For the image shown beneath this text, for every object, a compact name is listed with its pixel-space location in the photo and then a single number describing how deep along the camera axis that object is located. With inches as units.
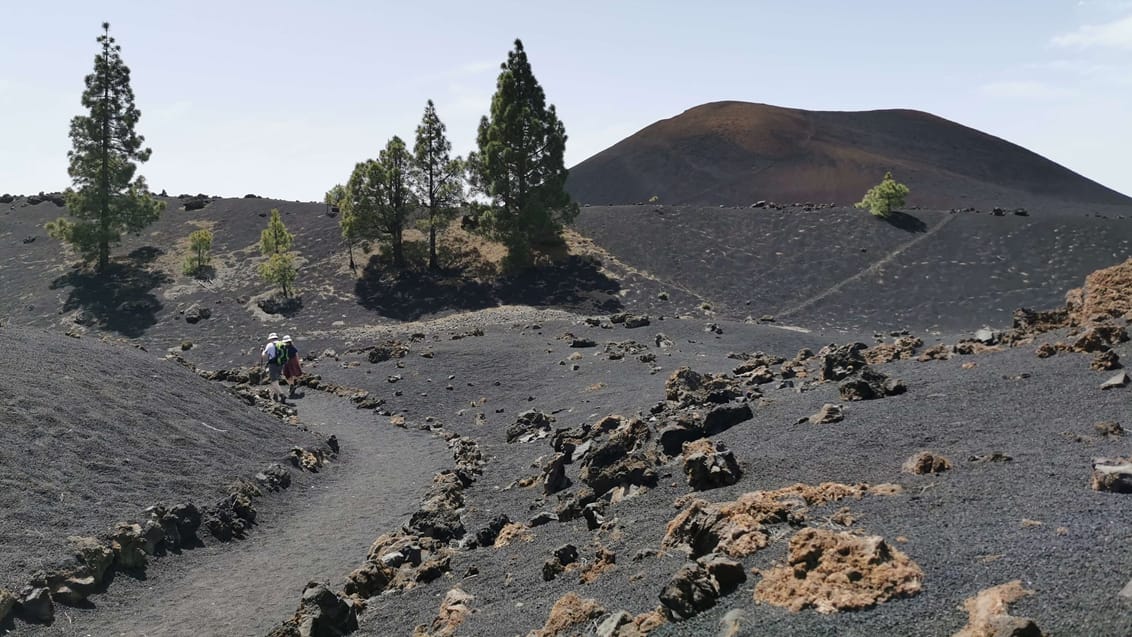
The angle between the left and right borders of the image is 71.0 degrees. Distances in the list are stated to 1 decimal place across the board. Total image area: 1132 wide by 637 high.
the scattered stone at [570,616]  311.3
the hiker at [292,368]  1130.6
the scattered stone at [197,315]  1780.3
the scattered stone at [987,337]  767.7
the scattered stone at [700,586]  285.0
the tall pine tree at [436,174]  1998.0
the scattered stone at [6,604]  383.9
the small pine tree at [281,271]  1843.0
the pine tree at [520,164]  1937.7
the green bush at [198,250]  2049.2
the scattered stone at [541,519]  498.6
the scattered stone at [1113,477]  317.4
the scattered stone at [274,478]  666.2
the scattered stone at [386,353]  1376.7
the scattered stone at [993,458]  393.4
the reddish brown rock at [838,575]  262.2
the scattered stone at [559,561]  387.5
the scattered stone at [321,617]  368.8
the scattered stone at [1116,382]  486.6
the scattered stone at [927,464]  395.2
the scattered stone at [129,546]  480.1
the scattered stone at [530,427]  838.5
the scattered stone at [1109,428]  408.5
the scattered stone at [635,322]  1512.1
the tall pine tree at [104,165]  1975.9
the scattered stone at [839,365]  698.8
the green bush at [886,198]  2321.6
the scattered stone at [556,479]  576.4
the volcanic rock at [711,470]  444.1
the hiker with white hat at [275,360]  1064.2
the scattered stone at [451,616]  358.0
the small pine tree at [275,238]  2034.9
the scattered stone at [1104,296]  673.6
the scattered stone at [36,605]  396.2
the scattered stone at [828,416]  534.3
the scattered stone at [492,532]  487.5
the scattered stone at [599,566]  366.0
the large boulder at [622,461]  495.2
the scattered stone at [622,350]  1190.6
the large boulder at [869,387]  590.2
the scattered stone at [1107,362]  531.2
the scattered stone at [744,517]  326.6
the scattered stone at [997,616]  216.1
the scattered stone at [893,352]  812.0
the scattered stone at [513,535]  472.7
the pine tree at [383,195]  1946.4
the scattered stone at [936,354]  725.3
